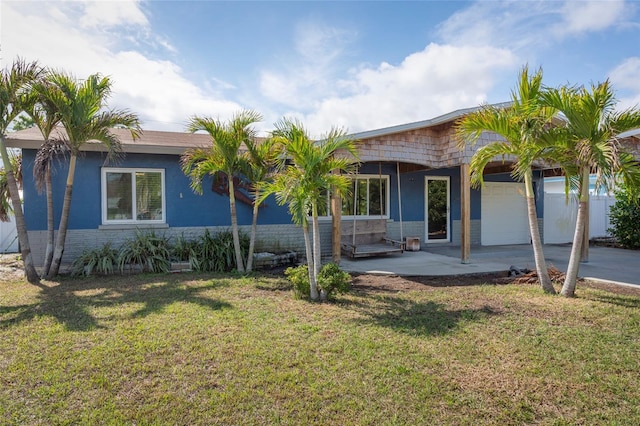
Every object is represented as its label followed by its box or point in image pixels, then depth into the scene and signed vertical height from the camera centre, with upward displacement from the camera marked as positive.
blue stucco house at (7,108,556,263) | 8.79 +0.54
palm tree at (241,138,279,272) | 7.94 +1.12
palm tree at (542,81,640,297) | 5.20 +1.13
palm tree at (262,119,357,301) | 5.49 +0.57
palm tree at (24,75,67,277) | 7.05 +1.75
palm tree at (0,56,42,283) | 6.82 +1.99
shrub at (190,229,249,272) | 8.70 -0.98
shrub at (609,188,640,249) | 12.64 -0.44
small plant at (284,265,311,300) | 6.09 -1.18
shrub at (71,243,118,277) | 8.02 -1.09
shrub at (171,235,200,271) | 8.63 -0.95
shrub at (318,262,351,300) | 5.82 -1.10
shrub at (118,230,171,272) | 8.40 -0.96
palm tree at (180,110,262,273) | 7.48 +1.44
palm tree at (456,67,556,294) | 5.84 +1.31
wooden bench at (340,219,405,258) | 10.11 -0.86
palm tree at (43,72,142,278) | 7.10 +1.93
